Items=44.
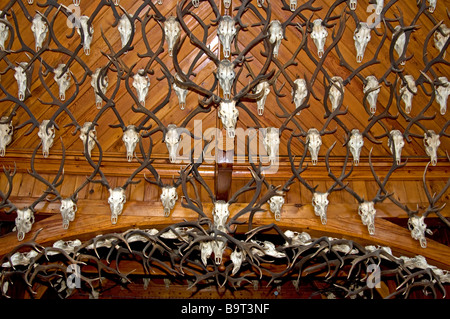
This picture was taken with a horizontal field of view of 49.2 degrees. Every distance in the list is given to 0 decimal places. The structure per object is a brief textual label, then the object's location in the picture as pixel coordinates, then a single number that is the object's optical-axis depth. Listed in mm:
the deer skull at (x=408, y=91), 3805
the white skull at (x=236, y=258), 3735
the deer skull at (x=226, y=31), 3205
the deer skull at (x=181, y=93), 3586
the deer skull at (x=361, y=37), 3535
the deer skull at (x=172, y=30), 3324
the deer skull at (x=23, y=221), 3900
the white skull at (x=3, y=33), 3490
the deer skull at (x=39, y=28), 3455
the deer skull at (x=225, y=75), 3193
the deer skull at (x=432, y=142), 3951
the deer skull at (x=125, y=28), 3443
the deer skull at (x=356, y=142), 3865
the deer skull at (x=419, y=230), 3971
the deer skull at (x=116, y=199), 3869
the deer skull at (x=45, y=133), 3805
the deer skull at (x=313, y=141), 3771
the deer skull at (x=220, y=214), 3768
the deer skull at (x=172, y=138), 3695
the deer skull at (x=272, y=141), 3754
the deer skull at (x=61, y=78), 3732
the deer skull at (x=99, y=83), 3605
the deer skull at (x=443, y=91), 3748
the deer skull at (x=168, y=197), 3889
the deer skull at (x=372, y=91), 3764
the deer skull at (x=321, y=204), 3934
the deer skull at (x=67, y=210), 3877
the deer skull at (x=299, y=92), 3730
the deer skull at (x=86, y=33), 3459
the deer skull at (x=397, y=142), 3918
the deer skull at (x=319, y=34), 3527
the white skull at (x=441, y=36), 3660
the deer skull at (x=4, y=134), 3840
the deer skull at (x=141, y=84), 3635
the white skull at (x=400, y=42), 3528
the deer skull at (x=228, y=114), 3260
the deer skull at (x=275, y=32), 3328
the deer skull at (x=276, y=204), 3923
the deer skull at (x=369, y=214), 3951
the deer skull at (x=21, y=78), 3605
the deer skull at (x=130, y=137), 3803
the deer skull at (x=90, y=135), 3867
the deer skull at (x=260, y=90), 3502
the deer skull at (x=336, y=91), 3662
